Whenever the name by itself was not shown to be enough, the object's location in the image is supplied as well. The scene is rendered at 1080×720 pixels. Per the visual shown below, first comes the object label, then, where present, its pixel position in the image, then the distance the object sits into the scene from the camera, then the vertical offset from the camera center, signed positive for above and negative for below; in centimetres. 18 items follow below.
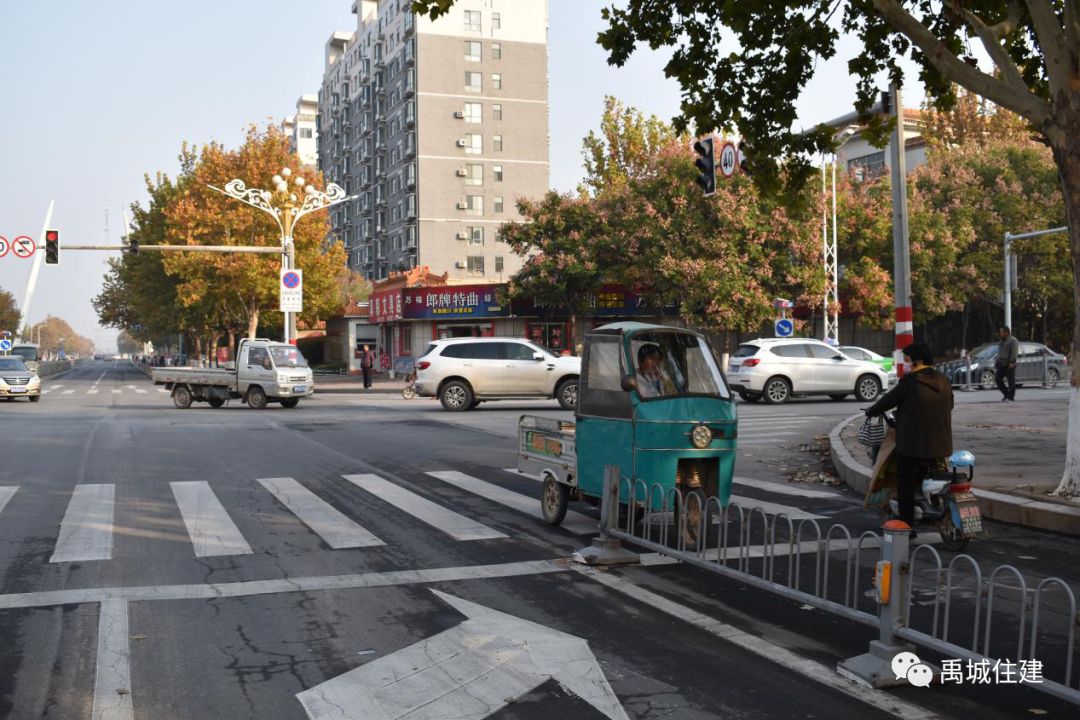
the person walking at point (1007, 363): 2244 -36
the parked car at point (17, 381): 3086 -85
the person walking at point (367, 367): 3716 -57
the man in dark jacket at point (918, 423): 777 -62
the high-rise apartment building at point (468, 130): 7288 +1754
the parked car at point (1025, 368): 3134 -68
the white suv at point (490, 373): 2477 -56
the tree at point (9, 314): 10275 +464
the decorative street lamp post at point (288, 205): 3322 +550
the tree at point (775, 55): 1241 +407
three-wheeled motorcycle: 772 -59
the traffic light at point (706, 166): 1717 +342
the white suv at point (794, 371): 2548 -59
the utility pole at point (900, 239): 1366 +164
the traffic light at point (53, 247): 3173 +365
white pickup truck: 2655 -76
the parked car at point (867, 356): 2701 -20
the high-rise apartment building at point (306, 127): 12938 +3145
